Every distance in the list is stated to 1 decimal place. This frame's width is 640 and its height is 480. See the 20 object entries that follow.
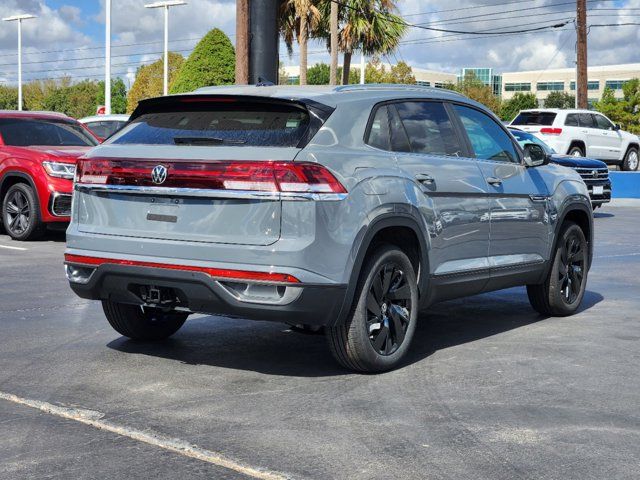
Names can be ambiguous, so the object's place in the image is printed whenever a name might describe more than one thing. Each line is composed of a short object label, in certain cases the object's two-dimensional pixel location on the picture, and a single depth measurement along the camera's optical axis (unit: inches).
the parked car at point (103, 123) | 880.9
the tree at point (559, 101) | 5526.6
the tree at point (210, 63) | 1812.3
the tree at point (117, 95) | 5035.2
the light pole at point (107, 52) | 1585.9
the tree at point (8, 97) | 5142.7
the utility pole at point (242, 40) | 815.7
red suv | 546.0
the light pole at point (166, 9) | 2103.6
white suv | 1153.4
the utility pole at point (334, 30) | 1552.7
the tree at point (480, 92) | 5054.1
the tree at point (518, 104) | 5035.9
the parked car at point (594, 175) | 773.3
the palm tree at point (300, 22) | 1492.4
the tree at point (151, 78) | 3811.5
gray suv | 224.7
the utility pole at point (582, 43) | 1476.4
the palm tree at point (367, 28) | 1611.7
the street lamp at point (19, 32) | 2472.9
